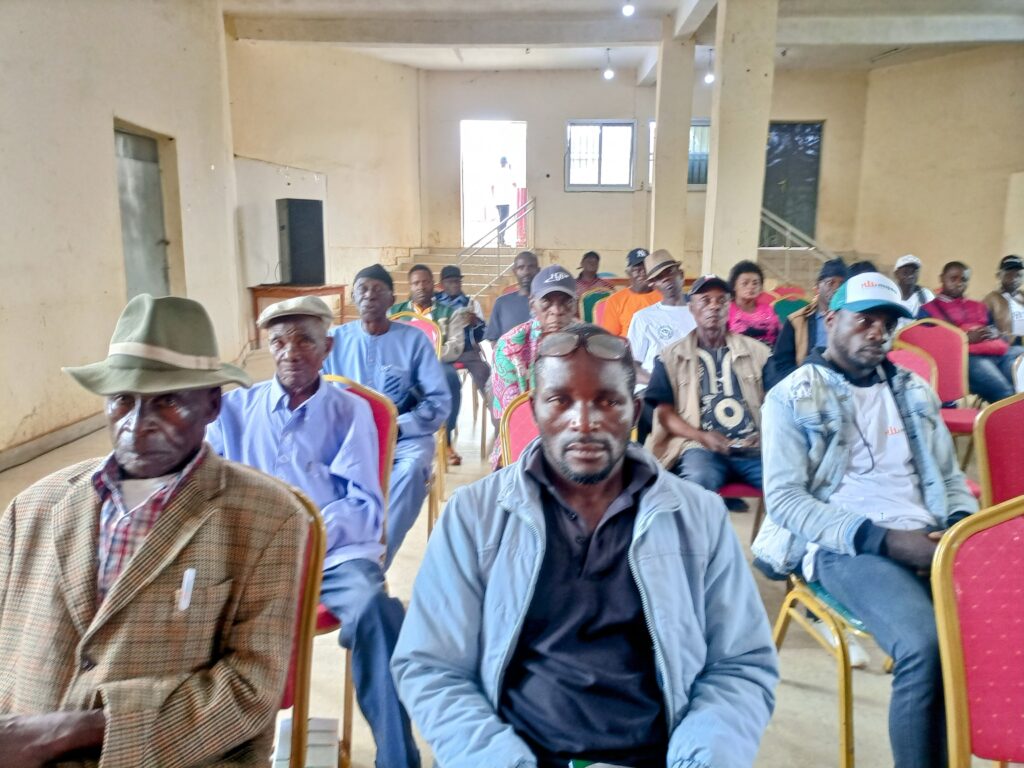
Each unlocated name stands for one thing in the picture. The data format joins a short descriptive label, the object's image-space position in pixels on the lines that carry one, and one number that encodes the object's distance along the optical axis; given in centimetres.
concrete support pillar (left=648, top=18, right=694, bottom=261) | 877
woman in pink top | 398
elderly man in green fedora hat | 109
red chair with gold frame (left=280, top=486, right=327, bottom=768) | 138
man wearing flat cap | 168
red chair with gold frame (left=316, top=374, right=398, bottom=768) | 188
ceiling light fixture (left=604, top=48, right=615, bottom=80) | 1150
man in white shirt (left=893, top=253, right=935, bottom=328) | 523
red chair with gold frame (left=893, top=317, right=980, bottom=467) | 361
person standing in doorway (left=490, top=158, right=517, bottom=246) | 1356
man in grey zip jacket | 116
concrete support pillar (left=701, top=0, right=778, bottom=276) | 610
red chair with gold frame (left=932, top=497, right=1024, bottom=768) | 127
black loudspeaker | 948
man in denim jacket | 188
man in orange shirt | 463
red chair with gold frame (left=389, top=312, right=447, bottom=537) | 326
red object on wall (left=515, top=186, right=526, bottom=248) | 1344
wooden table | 888
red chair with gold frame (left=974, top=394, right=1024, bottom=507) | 201
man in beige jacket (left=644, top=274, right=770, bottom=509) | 277
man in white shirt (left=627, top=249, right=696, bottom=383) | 384
